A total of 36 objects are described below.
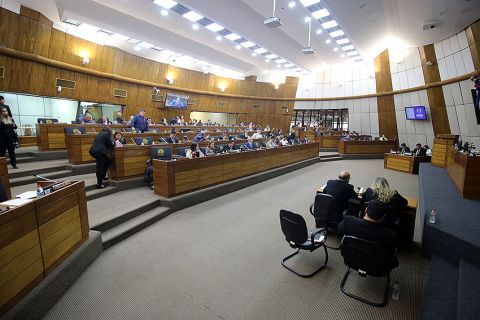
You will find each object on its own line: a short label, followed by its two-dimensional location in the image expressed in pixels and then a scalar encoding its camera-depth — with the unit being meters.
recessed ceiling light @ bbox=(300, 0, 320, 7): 7.74
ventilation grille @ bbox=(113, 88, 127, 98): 10.85
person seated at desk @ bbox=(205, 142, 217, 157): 6.74
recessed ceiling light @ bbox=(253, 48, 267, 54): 12.70
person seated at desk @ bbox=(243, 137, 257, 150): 8.54
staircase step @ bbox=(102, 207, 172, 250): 3.57
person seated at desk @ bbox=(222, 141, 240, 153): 7.55
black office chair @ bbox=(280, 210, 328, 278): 2.86
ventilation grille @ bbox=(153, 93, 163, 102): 12.57
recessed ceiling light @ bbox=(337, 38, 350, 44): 11.62
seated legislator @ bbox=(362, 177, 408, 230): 3.27
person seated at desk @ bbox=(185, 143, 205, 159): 5.78
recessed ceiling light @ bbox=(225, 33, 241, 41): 10.48
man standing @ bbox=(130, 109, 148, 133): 8.00
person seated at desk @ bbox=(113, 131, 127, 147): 5.59
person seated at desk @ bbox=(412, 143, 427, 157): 8.88
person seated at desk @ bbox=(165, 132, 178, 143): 7.91
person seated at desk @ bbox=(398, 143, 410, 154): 9.27
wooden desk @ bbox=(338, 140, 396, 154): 12.55
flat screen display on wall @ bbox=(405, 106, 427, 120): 11.46
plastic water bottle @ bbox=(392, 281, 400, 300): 2.56
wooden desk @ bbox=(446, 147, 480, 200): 4.25
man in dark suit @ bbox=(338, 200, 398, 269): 2.44
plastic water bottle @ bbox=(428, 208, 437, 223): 3.28
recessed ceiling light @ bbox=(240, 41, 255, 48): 11.59
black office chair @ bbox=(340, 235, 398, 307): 2.39
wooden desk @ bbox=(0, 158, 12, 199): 3.49
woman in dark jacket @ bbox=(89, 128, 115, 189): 4.95
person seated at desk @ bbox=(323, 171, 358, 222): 3.59
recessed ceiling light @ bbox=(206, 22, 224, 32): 9.46
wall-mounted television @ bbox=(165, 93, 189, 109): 13.21
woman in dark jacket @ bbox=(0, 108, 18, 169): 5.05
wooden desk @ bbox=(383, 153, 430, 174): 8.62
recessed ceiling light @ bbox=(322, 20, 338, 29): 9.44
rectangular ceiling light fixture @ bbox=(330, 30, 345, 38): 10.45
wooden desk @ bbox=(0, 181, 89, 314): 2.02
